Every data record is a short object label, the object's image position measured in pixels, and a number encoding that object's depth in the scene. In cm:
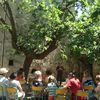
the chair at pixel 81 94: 541
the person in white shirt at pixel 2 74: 527
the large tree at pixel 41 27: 806
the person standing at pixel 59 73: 1146
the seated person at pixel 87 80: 653
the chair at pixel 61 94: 585
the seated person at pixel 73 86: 589
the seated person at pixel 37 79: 647
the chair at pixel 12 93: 524
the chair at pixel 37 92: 630
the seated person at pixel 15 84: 524
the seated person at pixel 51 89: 609
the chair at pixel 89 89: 618
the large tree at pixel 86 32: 800
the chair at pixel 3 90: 529
